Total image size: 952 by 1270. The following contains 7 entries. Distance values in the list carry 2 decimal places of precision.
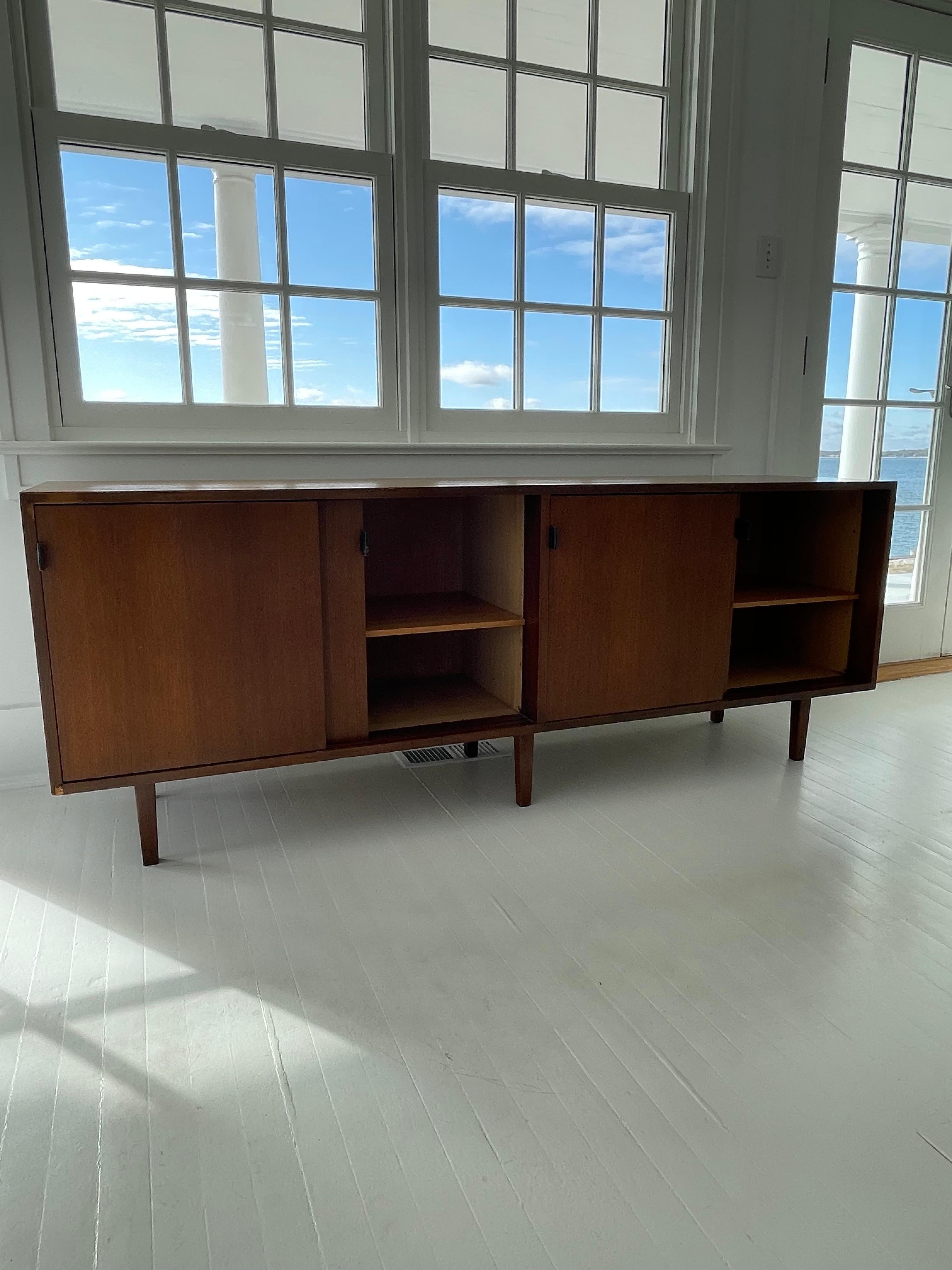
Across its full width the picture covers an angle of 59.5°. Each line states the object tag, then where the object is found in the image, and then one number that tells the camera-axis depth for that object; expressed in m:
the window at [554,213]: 2.41
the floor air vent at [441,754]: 2.45
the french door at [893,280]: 2.92
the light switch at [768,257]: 2.79
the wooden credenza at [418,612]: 1.63
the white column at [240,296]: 2.20
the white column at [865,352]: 3.08
